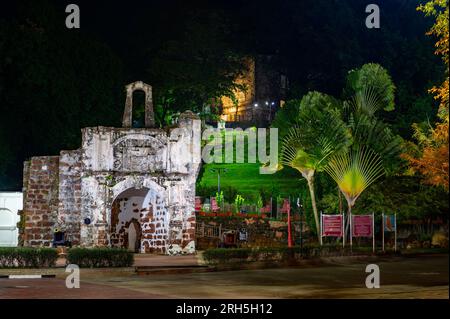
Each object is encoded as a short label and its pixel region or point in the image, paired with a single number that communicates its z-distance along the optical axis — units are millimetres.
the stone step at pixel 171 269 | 22906
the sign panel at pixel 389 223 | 31750
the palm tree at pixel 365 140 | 32156
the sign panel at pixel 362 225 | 29969
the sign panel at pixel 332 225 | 29406
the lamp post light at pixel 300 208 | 38675
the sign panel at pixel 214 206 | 41781
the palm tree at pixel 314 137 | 30578
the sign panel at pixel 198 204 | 40094
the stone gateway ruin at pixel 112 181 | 29469
